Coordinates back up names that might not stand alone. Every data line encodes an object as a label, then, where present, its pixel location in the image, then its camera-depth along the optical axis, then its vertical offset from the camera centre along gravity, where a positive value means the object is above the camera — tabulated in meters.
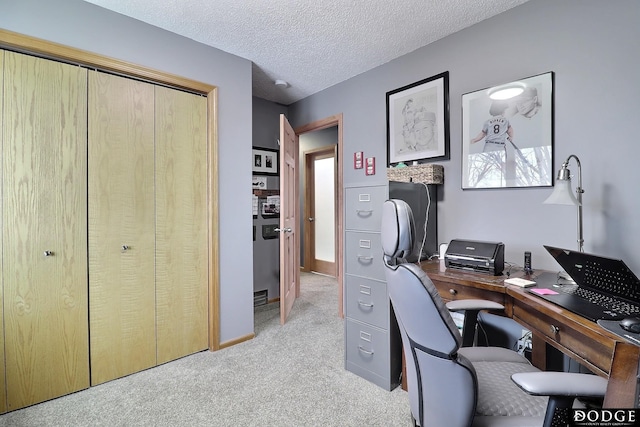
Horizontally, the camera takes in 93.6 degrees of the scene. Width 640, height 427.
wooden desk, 0.81 -0.44
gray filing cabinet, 2.03 -0.61
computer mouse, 0.93 -0.35
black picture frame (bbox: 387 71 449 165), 2.44 +0.80
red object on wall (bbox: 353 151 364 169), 3.14 +0.57
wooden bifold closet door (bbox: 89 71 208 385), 2.07 -0.08
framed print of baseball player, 1.95 +0.55
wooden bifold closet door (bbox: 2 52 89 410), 1.78 -0.09
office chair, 0.86 -0.51
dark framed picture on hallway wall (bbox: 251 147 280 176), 3.76 +0.68
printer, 1.77 -0.27
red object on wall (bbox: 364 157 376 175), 3.02 +0.49
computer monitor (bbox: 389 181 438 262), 2.17 +0.03
